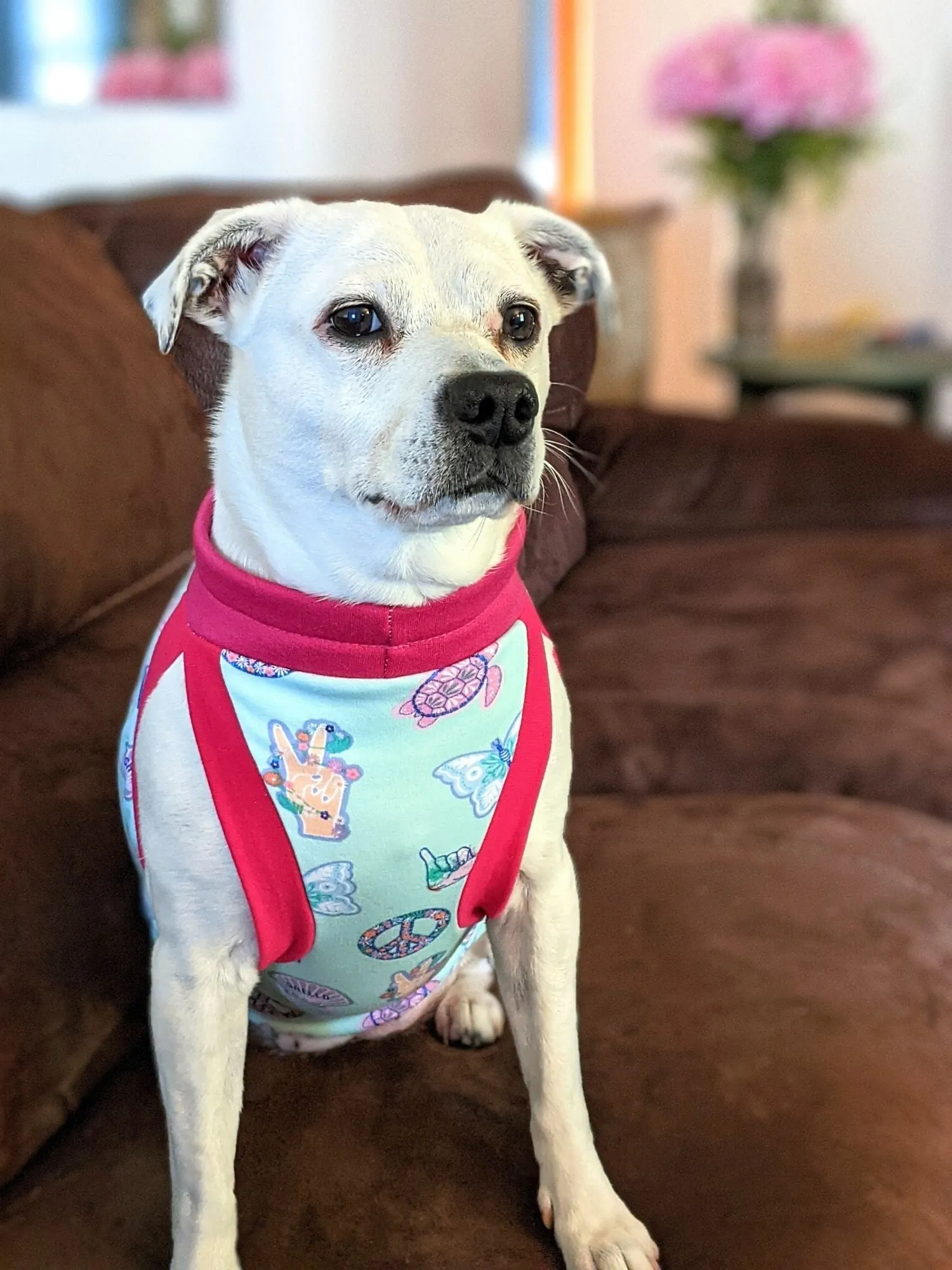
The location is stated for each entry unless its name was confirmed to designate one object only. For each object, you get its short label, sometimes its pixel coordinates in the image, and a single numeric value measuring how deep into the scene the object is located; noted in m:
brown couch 0.83
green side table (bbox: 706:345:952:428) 3.10
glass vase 3.27
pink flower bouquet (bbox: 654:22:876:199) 3.01
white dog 0.79
